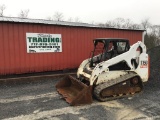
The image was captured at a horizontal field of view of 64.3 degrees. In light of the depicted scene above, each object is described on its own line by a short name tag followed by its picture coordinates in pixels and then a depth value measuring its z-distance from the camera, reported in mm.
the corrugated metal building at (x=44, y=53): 6341
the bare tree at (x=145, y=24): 39276
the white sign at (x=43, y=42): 6720
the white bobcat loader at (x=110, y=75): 4403
